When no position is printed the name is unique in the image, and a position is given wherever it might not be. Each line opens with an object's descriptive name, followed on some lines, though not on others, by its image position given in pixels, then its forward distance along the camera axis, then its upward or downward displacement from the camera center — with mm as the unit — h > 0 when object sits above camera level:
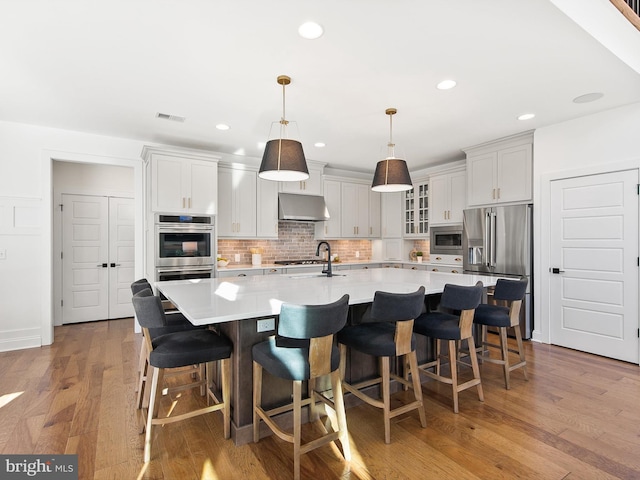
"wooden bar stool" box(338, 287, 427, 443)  2115 -649
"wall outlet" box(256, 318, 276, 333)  2146 -533
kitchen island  1956 -383
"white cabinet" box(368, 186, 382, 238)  6660 +523
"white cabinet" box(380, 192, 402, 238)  6531 +504
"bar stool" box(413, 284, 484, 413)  2514 -656
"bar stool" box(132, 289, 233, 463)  1933 -655
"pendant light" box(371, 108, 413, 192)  3279 +629
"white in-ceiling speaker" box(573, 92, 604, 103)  3191 +1370
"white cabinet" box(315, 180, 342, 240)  6121 +524
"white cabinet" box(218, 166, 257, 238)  5141 +596
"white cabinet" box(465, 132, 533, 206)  4309 +929
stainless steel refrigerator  4230 -52
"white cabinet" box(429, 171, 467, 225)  5340 +703
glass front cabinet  6070 +546
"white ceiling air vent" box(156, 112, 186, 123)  3703 +1390
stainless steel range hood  5516 +552
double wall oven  4398 -67
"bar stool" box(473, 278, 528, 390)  2889 -646
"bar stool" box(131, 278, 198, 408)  2496 -665
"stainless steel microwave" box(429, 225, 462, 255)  5355 +4
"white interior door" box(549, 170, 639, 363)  3467 -266
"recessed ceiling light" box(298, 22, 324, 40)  2168 +1377
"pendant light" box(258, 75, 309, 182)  2645 +650
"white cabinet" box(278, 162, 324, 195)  5625 +944
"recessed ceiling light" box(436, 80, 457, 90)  2952 +1379
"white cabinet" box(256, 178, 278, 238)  5413 +503
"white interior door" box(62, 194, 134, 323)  5242 -249
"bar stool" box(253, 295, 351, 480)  1752 -642
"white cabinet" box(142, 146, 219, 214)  4422 +823
